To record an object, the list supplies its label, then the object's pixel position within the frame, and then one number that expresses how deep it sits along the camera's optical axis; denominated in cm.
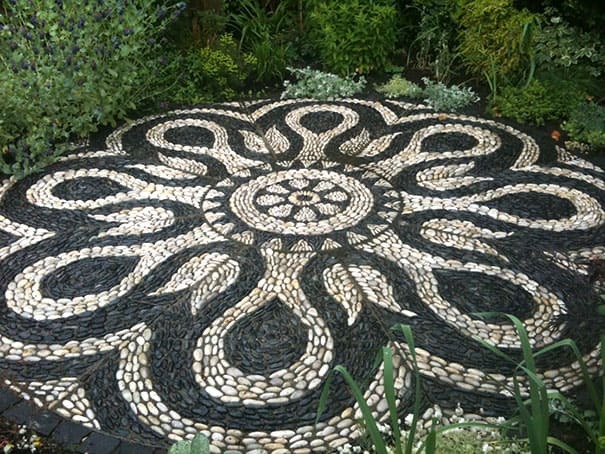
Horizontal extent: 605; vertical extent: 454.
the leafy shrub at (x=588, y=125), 487
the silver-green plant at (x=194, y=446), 227
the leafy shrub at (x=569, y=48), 497
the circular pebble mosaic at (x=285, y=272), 297
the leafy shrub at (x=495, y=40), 573
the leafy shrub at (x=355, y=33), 618
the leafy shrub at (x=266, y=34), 626
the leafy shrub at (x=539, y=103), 534
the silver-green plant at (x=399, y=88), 590
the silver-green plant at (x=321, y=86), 598
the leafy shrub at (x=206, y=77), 588
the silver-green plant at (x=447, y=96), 567
